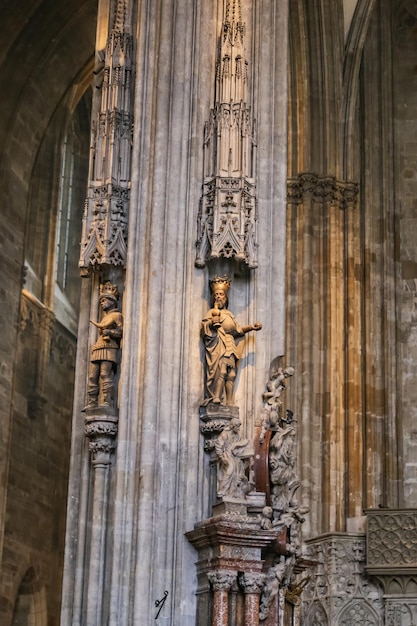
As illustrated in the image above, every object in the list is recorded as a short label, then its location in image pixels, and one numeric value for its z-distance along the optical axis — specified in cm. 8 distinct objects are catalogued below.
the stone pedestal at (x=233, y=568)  1135
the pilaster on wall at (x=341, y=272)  2036
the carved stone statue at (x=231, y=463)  1184
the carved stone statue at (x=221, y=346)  1230
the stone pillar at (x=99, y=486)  1203
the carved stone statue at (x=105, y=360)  1258
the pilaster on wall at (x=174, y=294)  1191
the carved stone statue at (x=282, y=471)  1209
